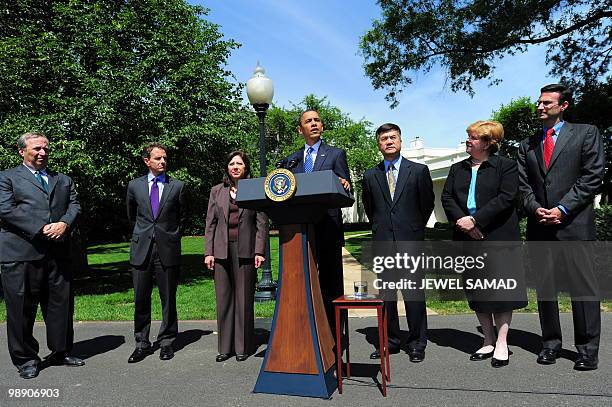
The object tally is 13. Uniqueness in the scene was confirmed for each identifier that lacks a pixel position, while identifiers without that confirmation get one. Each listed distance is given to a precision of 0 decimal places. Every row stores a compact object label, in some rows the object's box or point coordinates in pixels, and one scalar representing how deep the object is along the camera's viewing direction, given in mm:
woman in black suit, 4746
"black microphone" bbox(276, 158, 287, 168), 4447
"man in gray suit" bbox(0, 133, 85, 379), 4855
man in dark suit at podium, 4809
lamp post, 9258
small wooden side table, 3795
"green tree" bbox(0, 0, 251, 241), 10453
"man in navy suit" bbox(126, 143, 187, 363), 5383
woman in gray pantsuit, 5293
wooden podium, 3881
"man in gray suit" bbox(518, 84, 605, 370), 4508
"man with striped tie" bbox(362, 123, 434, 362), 5008
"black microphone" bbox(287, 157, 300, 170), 4493
